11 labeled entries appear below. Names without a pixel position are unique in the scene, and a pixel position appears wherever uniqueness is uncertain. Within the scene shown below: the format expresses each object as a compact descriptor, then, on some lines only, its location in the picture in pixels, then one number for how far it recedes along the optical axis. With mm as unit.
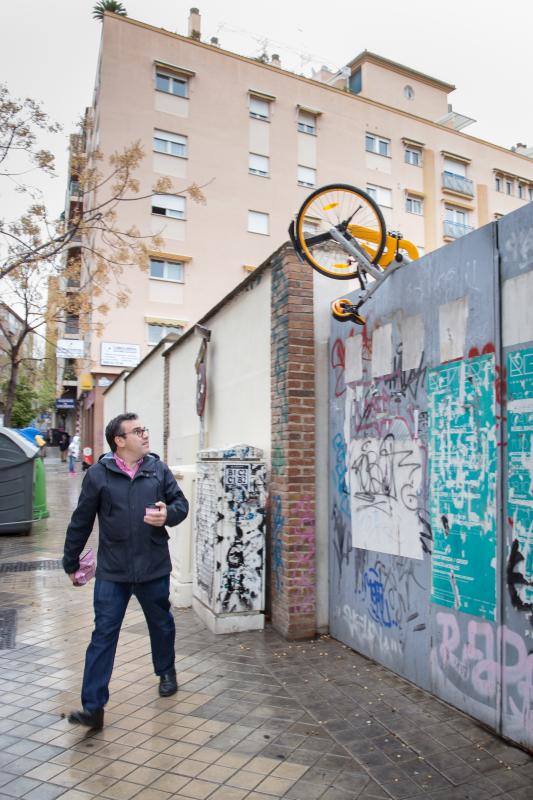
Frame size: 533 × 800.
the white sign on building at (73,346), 27062
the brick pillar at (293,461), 5133
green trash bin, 11391
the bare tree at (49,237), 10578
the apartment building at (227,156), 25438
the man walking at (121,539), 3580
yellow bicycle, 4605
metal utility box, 5301
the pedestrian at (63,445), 36156
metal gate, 3234
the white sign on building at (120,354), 25000
